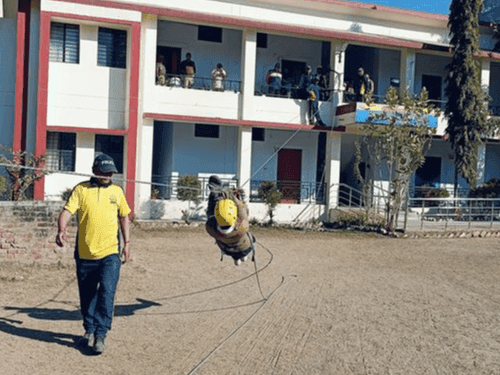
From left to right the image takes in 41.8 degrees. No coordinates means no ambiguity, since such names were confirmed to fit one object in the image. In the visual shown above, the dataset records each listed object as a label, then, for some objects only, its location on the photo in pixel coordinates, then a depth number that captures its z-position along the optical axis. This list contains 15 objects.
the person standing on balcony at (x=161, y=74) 20.20
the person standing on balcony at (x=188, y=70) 20.66
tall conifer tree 21.42
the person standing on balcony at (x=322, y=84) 22.14
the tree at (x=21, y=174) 17.77
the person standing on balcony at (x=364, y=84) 21.89
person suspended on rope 8.05
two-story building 19.11
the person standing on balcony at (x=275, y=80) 21.80
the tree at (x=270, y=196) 20.84
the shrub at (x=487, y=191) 23.00
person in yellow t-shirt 6.55
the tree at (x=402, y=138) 18.97
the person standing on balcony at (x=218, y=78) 20.94
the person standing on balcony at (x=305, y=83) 21.86
